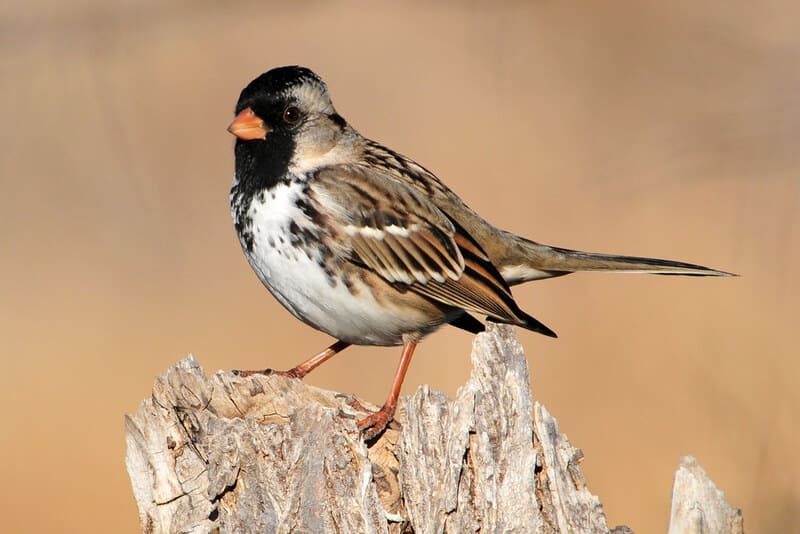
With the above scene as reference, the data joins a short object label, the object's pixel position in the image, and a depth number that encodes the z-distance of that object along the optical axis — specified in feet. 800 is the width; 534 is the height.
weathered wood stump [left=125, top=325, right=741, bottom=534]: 22.77
